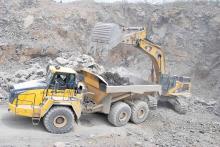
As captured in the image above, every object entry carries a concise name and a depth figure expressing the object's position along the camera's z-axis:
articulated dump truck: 9.70
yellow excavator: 11.05
